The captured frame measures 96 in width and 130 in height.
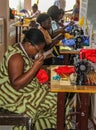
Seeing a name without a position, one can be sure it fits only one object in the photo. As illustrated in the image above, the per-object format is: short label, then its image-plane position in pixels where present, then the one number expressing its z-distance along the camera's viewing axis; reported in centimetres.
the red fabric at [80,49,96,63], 272
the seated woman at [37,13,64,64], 411
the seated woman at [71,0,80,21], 701
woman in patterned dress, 229
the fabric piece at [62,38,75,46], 426
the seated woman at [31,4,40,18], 924
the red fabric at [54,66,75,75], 257
